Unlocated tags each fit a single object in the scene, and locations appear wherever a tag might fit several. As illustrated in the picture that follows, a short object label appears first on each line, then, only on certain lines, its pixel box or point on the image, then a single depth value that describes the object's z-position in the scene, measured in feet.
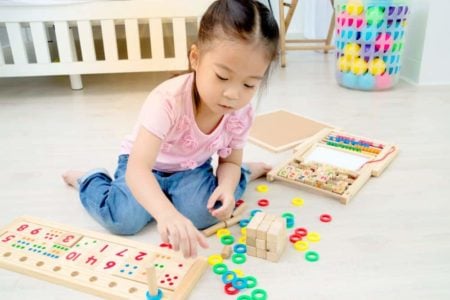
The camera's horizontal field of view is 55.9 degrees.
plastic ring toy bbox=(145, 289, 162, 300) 2.09
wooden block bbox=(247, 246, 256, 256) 2.51
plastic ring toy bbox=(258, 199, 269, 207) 3.07
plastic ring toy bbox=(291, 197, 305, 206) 3.07
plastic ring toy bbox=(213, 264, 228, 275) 2.37
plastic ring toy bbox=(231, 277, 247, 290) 2.24
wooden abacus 3.17
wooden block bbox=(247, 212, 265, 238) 2.46
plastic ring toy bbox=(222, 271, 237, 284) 2.29
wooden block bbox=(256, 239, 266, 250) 2.45
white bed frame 5.36
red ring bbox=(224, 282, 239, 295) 2.23
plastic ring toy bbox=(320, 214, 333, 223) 2.85
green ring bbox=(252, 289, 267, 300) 2.17
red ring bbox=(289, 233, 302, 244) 2.64
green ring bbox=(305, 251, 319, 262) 2.47
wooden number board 2.22
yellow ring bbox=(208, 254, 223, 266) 2.46
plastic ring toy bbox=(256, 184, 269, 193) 3.27
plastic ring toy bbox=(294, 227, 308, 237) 2.70
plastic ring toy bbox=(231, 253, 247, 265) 2.47
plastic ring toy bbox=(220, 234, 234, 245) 2.66
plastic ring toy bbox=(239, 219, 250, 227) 2.83
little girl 2.17
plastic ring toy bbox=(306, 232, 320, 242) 2.66
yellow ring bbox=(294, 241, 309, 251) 2.56
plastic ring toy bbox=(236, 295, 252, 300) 2.16
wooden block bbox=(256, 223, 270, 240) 2.42
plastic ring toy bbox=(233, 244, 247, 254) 2.56
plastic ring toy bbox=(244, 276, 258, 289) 2.27
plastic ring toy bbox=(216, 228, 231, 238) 2.73
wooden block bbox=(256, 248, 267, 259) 2.48
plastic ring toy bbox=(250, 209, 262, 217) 2.96
